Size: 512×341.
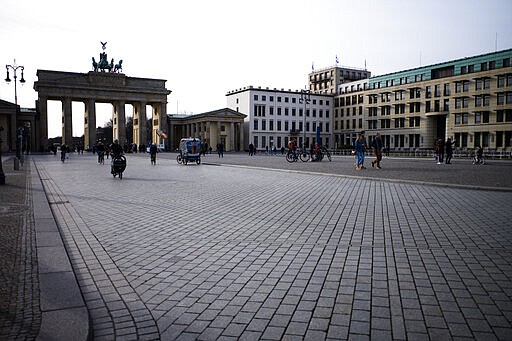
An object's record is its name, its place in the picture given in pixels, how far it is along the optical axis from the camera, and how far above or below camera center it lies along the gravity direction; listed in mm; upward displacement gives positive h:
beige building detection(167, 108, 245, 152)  92812 +4365
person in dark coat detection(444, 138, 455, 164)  30859 -339
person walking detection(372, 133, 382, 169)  24089 -40
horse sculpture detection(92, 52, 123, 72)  86550 +17160
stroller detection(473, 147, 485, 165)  30006 -877
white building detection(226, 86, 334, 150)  99938 +8035
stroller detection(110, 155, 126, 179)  18950 -808
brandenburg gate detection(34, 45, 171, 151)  79438 +10365
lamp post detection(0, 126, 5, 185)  15430 -1078
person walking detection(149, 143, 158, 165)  33719 -464
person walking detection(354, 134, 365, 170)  23903 -261
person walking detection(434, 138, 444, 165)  30719 -371
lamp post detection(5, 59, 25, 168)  33600 +6044
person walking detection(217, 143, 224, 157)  52341 -150
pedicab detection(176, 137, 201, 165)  33562 -209
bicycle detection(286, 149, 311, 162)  35000 -705
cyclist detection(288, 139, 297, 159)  34791 -97
